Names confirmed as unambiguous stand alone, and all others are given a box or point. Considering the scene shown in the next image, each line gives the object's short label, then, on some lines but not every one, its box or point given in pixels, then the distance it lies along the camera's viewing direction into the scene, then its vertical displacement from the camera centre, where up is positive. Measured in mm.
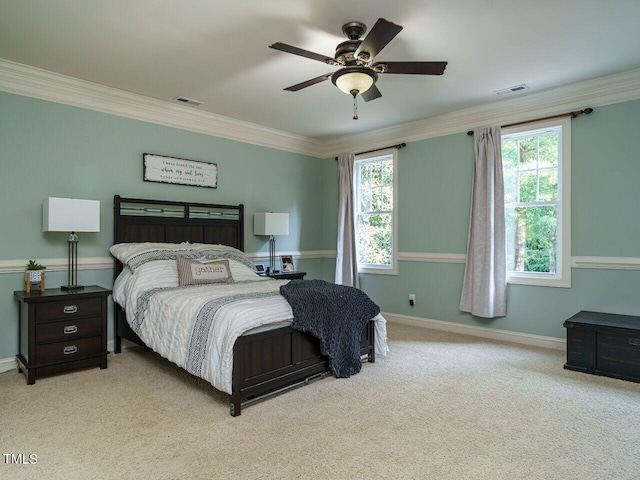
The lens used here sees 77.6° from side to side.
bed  2643 -540
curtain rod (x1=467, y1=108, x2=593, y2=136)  3920 +1264
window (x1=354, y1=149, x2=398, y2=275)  5570 +378
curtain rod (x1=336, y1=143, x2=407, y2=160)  5344 +1258
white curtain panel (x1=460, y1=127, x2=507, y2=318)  4422 +42
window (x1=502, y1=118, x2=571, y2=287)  4082 +395
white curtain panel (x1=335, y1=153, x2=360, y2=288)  5770 +88
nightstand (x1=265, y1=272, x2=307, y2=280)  4992 -483
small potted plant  3416 -310
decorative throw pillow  3740 -339
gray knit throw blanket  3008 -630
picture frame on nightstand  5543 -367
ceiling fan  2650 +1197
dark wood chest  3186 -886
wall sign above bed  4395 +771
